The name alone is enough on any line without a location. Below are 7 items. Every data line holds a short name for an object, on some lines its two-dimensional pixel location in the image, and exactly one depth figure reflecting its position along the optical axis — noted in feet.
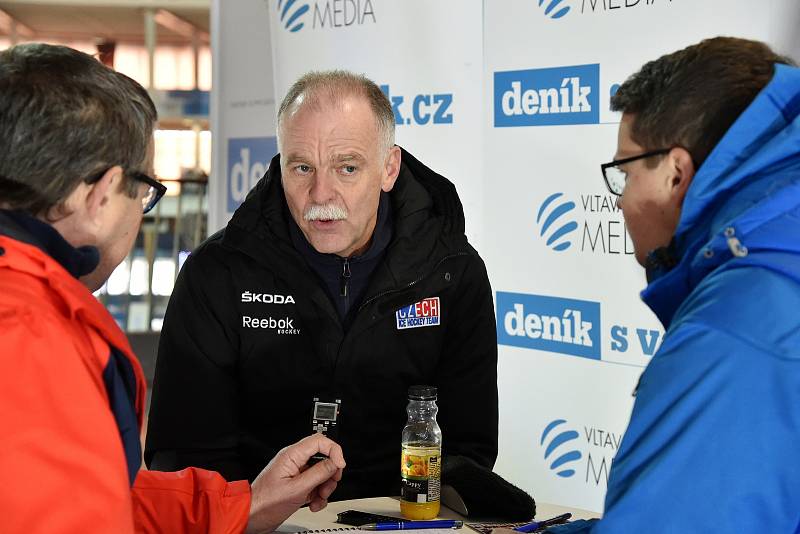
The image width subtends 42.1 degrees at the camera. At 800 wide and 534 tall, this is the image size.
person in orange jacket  3.62
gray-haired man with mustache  7.60
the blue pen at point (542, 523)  5.75
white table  5.92
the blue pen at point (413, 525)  5.63
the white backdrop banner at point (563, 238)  10.36
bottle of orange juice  5.97
